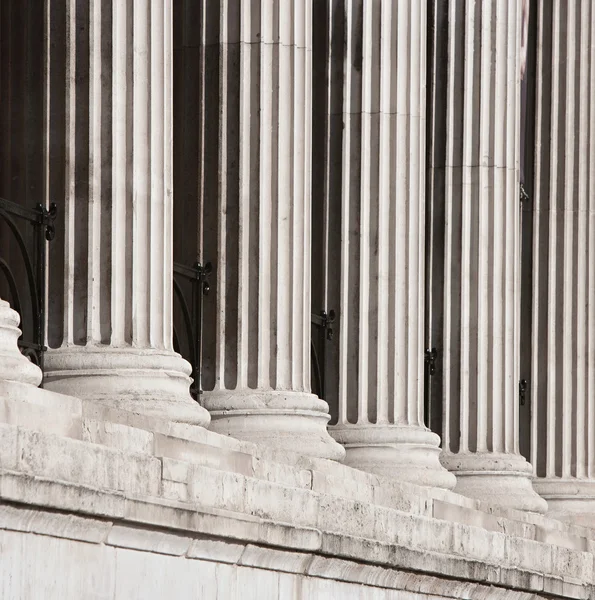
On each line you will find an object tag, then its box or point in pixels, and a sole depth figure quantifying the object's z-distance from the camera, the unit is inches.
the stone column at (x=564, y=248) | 1809.8
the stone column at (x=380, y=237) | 1314.0
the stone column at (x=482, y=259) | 1529.3
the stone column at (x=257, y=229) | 1120.2
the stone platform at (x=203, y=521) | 714.2
